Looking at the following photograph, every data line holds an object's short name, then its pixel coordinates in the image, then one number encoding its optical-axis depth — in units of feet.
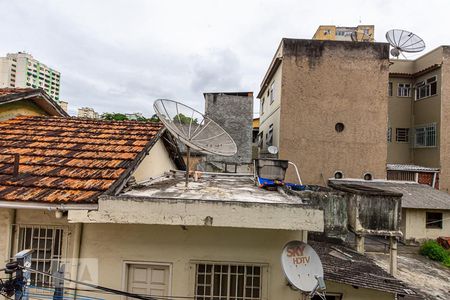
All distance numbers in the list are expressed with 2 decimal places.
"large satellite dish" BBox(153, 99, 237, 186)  19.73
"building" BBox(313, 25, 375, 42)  159.53
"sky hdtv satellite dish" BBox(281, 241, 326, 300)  14.48
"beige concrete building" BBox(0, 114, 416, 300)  15.08
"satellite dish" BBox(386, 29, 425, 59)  69.77
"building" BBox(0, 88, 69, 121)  26.99
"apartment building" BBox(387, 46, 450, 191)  70.85
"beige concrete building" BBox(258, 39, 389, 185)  62.34
